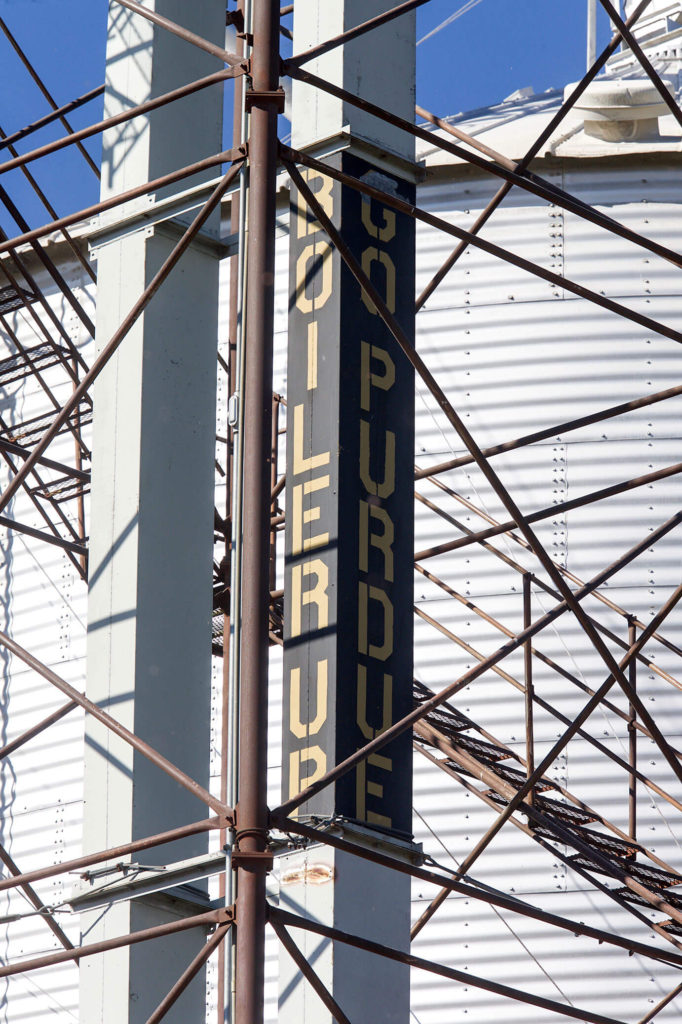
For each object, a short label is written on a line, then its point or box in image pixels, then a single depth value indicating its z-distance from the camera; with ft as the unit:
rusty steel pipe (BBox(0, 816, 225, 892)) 49.01
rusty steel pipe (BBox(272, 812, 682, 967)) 49.26
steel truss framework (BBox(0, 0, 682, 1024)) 48.39
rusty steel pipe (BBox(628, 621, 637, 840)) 86.36
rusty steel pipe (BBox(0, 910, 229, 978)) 48.29
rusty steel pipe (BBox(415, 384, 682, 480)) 64.69
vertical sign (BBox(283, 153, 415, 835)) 53.93
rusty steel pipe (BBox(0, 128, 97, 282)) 102.86
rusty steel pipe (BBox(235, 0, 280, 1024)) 47.60
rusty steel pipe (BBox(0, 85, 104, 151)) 93.07
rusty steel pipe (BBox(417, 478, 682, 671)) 89.61
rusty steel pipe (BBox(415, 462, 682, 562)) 61.87
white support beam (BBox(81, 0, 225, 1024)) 55.16
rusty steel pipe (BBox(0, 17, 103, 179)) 104.68
